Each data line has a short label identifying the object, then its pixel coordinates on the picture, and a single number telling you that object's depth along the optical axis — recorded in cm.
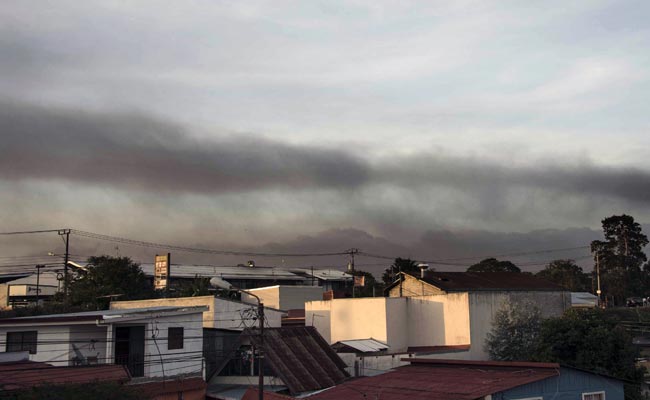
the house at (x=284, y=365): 4497
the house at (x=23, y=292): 10381
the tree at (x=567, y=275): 13588
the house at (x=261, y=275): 11969
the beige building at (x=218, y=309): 5803
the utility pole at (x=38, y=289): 10088
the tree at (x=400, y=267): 11219
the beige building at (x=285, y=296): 9200
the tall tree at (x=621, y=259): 12169
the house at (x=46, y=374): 3134
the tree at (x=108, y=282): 7844
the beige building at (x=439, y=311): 5759
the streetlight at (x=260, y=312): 2928
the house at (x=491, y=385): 3097
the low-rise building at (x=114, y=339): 4343
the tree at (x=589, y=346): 4472
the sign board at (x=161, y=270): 9300
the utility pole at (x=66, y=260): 8457
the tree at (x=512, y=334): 5425
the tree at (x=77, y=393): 2706
